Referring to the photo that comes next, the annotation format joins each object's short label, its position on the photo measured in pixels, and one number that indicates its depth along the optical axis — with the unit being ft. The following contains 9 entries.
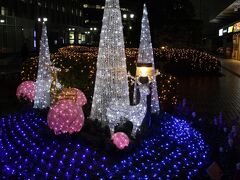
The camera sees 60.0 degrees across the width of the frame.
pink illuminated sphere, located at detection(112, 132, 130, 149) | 11.04
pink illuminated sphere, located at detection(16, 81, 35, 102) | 18.31
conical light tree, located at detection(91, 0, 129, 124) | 13.69
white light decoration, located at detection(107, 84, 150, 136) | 12.37
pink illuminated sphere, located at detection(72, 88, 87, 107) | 15.66
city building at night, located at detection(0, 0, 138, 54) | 68.97
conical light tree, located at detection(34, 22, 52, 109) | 16.63
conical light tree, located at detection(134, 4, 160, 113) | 15.03
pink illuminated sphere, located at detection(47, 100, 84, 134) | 12.08
